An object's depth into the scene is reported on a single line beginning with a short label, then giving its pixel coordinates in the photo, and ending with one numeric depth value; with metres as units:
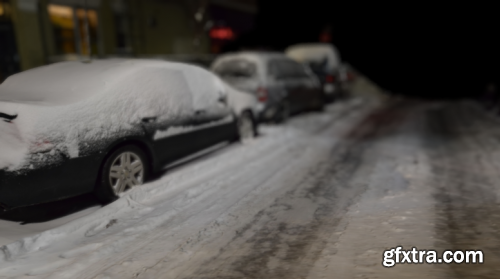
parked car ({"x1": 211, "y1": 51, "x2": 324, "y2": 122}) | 9.34
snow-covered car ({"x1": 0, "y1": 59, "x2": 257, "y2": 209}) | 4.02
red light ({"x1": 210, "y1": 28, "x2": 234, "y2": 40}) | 21.75
